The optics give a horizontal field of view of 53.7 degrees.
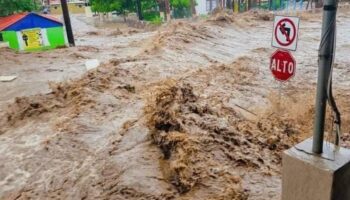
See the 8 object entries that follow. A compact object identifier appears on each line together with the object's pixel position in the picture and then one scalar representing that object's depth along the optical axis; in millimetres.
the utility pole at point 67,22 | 16453
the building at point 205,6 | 45906
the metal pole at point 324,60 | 2299
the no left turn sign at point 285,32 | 6188
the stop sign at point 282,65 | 6566
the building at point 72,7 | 55262
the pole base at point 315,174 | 2471
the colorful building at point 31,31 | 15352
